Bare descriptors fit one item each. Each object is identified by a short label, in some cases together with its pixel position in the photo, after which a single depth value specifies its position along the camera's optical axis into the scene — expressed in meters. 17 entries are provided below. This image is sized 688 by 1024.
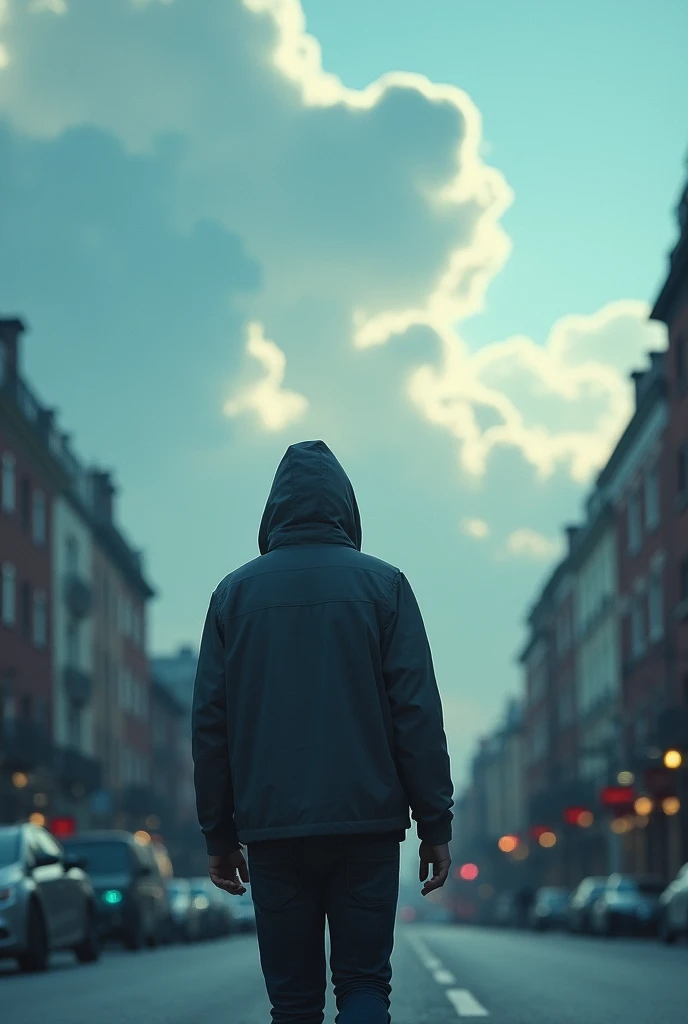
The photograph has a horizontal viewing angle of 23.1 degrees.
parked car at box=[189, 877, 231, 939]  39.81
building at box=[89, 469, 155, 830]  64.62
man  4.75
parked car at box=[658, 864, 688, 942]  25.42
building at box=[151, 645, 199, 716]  128.38
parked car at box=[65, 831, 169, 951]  25.80
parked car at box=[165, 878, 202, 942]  34.56
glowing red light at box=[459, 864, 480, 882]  135.12
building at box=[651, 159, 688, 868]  45.47
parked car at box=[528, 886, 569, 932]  51.84
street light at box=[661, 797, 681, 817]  47.87
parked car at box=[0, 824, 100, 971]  16.78
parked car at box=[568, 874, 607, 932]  41.56
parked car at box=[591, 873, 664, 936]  37.69
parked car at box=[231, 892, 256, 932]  50.28
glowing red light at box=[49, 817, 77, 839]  47.50
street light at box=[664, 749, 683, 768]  37.09
